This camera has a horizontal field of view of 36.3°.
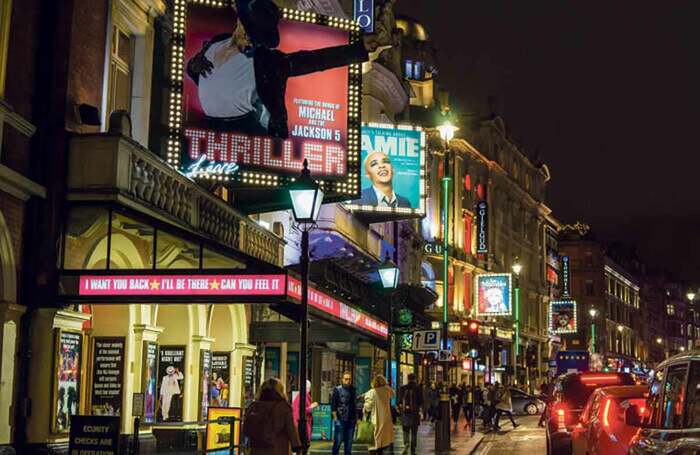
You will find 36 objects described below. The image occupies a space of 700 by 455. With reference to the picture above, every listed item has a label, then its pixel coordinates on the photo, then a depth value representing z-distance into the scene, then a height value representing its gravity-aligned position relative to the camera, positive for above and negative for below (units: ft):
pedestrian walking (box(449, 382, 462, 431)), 141.89 +0.23
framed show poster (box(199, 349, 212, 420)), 76.23 +1.28
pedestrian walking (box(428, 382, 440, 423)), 124.68 +0.26
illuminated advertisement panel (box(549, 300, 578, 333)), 287.89 +23.12
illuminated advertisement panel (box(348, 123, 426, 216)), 114.83 +24.96
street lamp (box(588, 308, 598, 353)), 341.21 +21.32
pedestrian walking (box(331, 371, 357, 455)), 64.64 -0.57
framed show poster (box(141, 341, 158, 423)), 66.23 +1.06
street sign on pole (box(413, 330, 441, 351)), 83.15 +4.71
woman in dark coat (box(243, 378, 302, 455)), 37.58 -0.98
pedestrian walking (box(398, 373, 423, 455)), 80.54 -0.84
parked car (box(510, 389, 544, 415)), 175.95 -0.21
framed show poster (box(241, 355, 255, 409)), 85.76 +1.50
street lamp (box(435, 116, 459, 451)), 84.14 +6.06
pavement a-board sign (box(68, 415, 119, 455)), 40.57 -1.51
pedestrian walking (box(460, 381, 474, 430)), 136.15 +0.25
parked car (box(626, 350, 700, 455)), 26.03 -0.18
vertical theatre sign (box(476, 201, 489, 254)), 229.66 +37.18
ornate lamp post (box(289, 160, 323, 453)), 48.49 +8.54
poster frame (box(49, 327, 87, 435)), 52.90 +0.79
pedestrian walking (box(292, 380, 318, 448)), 67.55 -0.44
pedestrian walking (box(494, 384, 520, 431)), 127.80 -0.20
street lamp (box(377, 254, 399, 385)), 80.28 +9.32
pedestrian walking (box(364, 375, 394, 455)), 58.75 -0.75
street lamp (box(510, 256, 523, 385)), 252.89 +19.21
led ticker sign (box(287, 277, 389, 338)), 53.52 +5.62
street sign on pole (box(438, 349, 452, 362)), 94.84 +4.07
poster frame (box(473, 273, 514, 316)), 222.07 +23.23
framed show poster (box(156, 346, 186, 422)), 72.33 +0.98
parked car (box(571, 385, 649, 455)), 42.55 -0.80
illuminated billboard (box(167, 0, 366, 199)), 70.90 +20.73
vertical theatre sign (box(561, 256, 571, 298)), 332.80 +39.33
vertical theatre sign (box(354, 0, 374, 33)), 110.11 +39.31
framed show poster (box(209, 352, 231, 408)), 80.48 +1.42
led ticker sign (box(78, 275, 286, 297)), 50.98 +5.27
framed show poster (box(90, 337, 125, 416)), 61.72 +1.20
